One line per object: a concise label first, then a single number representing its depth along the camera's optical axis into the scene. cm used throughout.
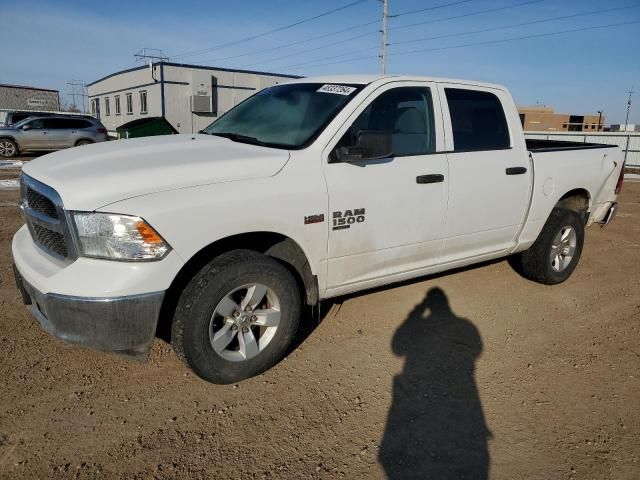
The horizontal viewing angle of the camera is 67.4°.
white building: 2809
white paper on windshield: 356
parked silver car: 1795
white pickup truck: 254
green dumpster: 1277
